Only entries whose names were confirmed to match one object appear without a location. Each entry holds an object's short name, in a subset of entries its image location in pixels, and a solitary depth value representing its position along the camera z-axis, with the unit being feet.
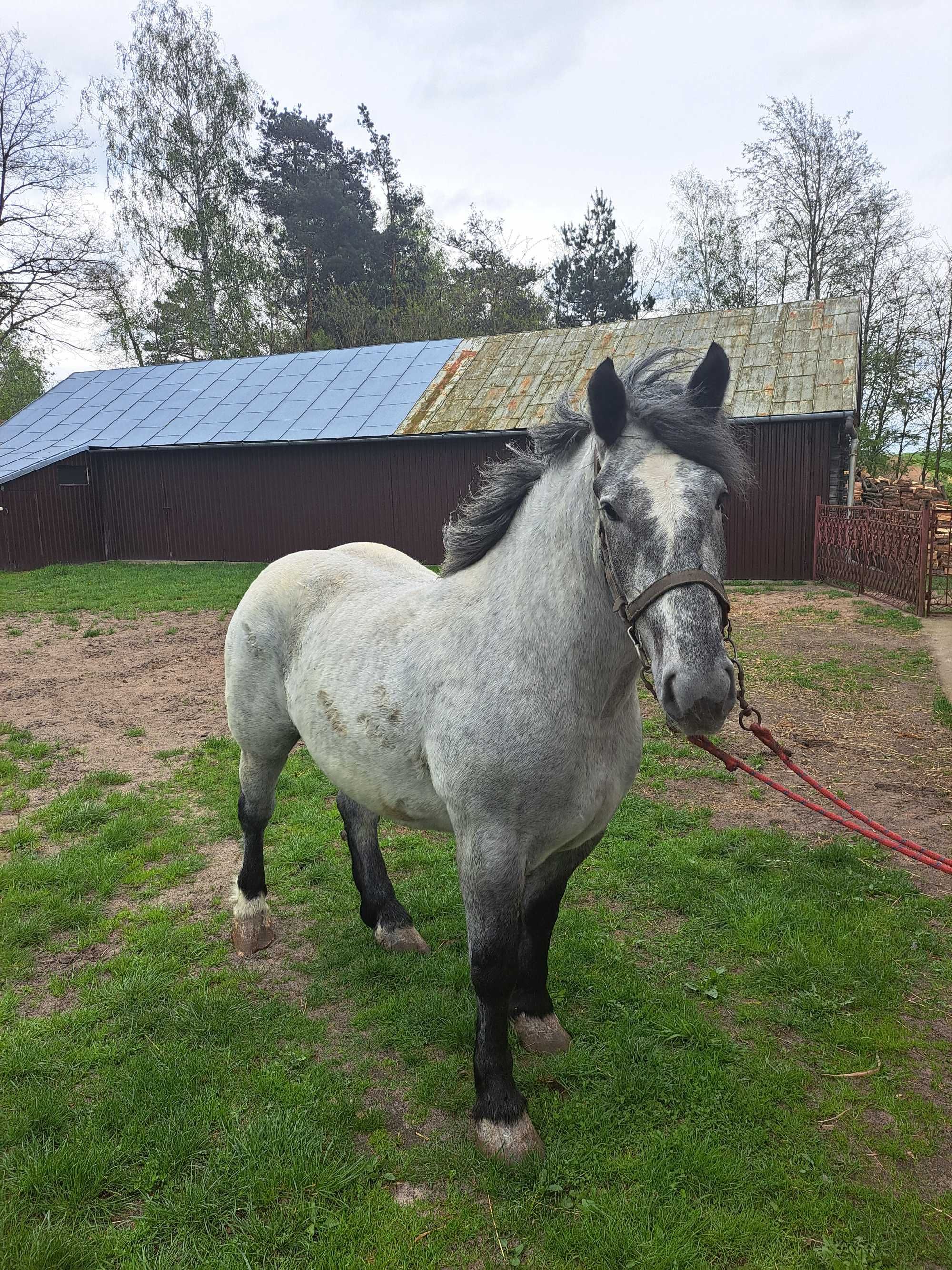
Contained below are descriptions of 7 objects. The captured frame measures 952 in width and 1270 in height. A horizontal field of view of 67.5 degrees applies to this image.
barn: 46.83
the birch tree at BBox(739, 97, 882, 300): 77.46
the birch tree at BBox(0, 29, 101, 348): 71.67
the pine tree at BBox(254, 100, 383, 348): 97.40
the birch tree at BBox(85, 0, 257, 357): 85.15
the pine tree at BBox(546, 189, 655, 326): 103.91
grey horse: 5.84
